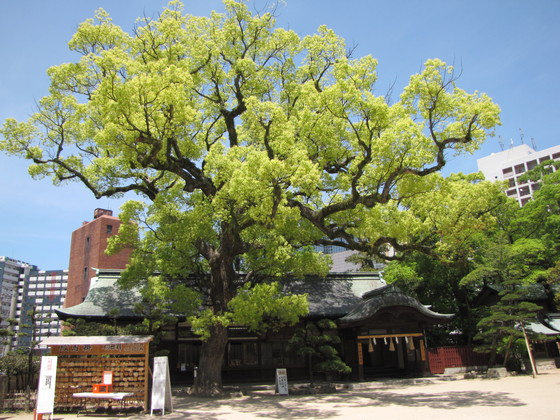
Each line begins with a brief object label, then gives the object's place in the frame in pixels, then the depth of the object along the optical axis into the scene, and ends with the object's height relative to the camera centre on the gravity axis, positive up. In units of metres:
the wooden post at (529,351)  17.33 -1.12
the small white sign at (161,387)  10.71 -1.15
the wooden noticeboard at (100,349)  11.77 -0.12
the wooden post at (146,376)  11.20 -0.89
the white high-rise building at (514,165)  68.62 +25.80
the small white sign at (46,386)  9.59 -0.87
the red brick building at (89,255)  48.56 +10.49
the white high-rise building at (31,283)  94.38 +15.37
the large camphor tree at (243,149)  12.09 +5.89
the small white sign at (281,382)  14.89 -1.61
